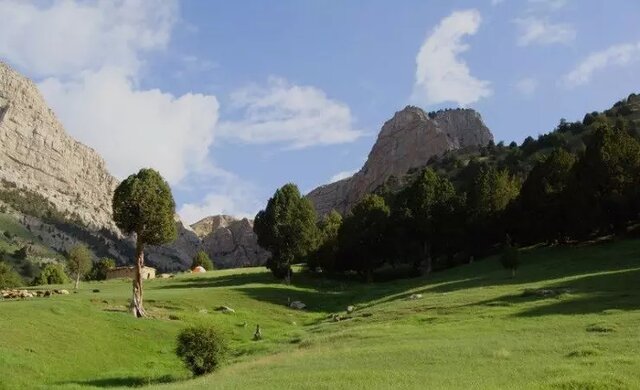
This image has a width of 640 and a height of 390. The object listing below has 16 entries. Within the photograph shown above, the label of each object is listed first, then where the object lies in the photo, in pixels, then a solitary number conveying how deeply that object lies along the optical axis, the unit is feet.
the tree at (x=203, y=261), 514.27
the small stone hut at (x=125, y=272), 401.29
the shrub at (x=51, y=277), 384.88
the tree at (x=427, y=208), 329.11
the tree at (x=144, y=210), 174.91
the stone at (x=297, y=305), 215.88
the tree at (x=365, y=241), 341.41
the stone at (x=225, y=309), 190.90
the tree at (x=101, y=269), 477.36
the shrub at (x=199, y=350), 105.29
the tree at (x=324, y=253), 353.10
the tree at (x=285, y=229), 313.12
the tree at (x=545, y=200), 275.18
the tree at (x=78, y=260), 290.15
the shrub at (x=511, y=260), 209.77
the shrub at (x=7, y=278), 337.82
